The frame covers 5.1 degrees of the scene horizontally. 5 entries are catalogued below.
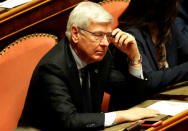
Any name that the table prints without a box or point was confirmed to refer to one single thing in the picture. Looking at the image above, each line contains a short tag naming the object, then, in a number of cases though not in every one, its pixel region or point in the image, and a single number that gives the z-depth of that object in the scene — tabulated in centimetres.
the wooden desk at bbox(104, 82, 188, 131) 818
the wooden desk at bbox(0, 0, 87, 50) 868
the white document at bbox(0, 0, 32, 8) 877
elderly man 829
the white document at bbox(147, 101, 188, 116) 828
